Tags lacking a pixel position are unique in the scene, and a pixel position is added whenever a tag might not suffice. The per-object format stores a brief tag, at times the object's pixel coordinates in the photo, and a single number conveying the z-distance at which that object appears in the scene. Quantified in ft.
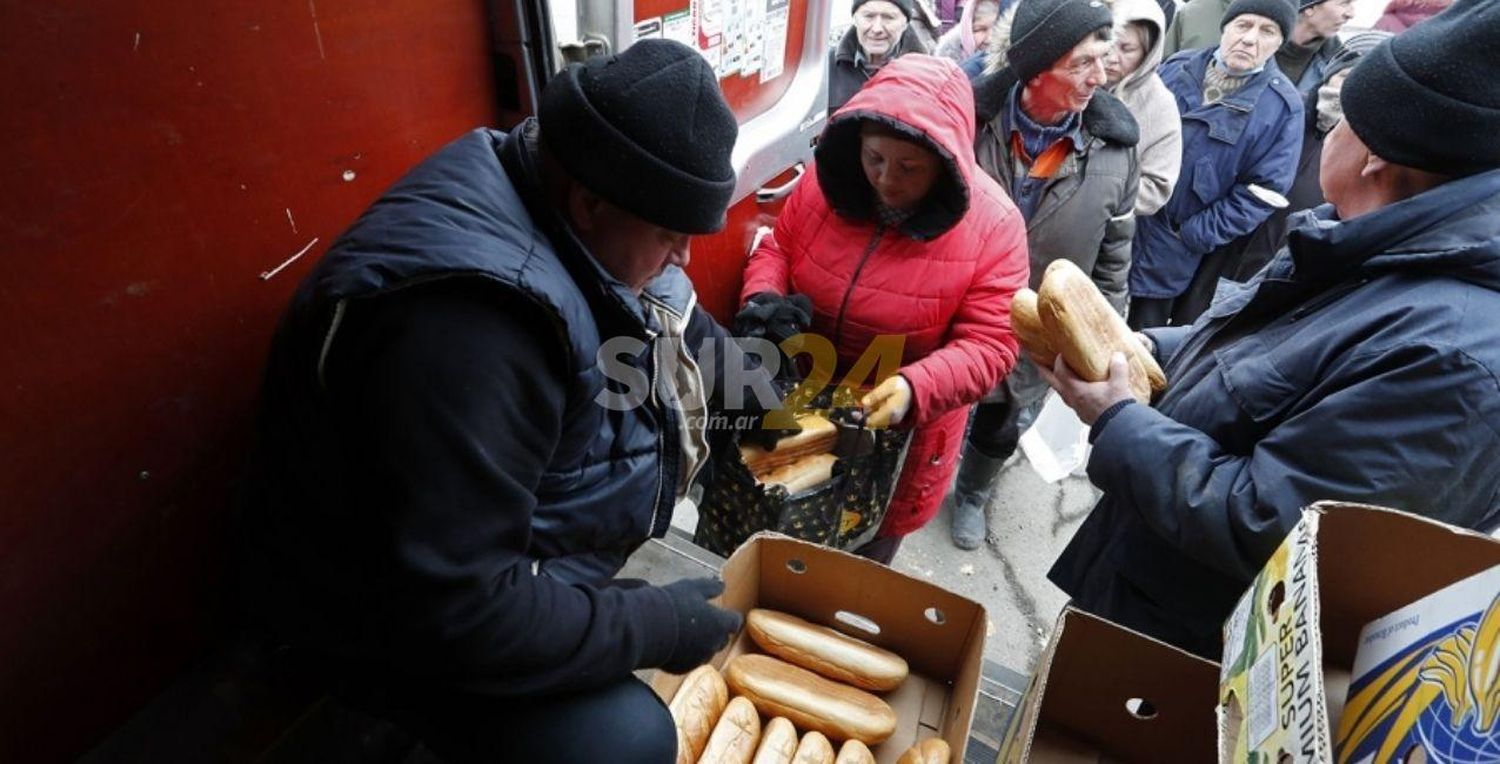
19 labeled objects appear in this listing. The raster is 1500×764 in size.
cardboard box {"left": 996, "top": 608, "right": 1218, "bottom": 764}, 4.82
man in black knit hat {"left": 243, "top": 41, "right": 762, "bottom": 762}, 3.08
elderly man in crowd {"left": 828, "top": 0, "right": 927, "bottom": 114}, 12.33
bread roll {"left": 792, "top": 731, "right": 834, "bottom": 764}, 5.41
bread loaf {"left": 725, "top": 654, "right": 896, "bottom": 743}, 5.69
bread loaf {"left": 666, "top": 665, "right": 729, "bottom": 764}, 5.36
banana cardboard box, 2.56
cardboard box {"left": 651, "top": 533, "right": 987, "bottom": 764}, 5.78
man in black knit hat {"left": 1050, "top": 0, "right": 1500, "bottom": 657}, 3.83
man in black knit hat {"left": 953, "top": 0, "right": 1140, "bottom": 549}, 8.18
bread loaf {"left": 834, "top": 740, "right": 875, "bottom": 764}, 5.47
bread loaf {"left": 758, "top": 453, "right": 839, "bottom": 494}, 6.44
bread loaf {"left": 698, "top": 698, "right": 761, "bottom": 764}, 5.36
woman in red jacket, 6.43
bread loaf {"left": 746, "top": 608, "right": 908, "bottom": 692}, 5.99
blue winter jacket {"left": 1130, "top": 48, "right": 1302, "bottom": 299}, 11.07
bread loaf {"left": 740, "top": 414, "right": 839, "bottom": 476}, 6.40
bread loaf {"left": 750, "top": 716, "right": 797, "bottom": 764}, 5.38
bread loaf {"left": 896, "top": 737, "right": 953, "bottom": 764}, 5.16
